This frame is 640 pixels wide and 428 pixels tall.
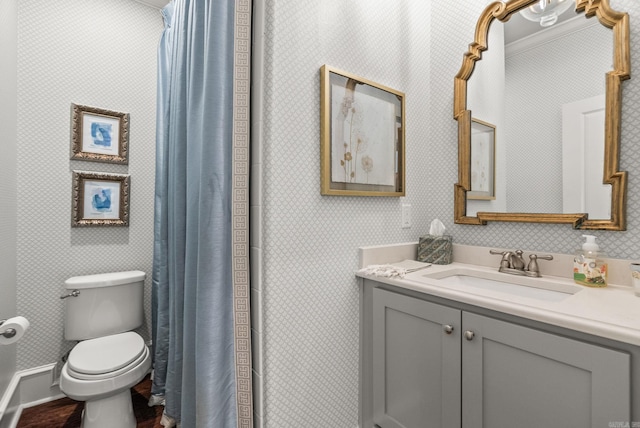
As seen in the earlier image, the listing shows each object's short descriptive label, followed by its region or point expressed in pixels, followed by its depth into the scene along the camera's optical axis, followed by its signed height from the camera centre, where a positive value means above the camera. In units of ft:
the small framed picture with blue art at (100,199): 6.24 +0.28
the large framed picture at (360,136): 4.19 +1.14
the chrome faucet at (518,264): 4.22 -0.72
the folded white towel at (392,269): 4.25 -0.83
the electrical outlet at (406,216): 5.30 -0.05
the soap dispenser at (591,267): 3.66 -0.64
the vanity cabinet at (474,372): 2.56 -1.62
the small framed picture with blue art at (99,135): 6.22 +1.63
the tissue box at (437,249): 5.06 -0.61
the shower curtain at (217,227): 3.77 -0.19
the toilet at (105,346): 4.54 -2.33
